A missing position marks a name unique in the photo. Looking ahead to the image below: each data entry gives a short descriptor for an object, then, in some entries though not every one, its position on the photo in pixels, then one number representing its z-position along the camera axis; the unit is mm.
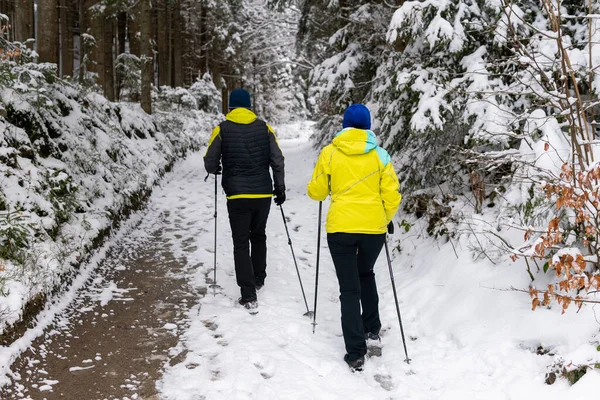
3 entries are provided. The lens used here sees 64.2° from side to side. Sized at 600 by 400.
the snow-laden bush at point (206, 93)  26750
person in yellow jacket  4238
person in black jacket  5445
